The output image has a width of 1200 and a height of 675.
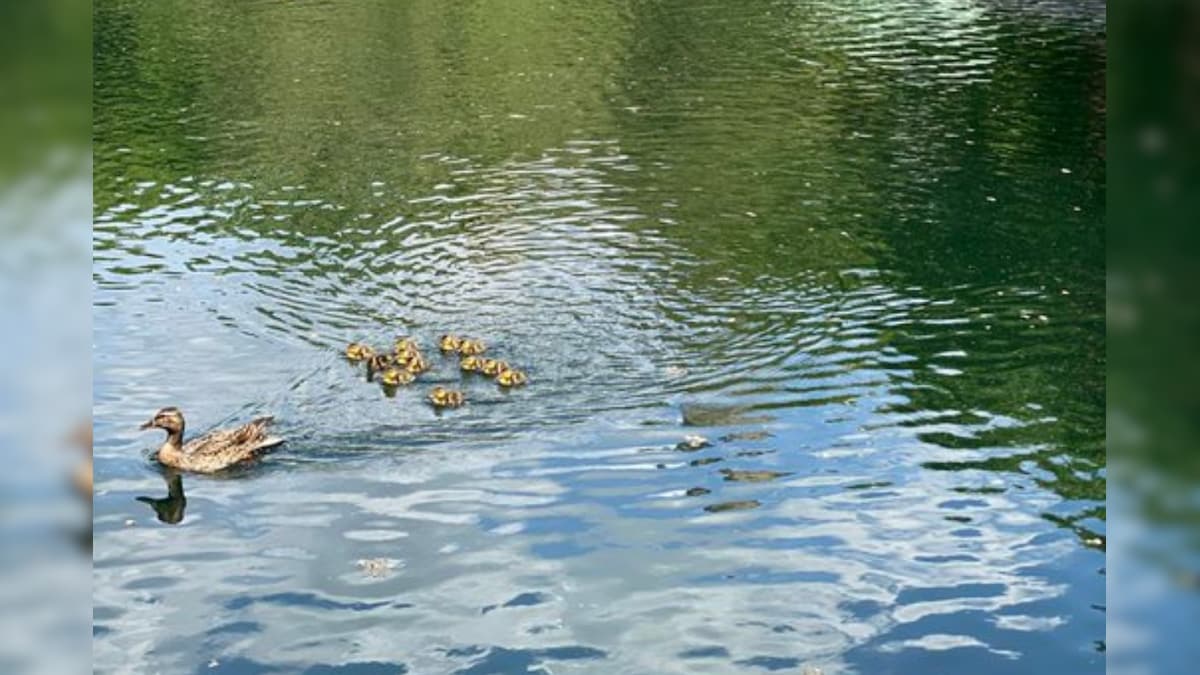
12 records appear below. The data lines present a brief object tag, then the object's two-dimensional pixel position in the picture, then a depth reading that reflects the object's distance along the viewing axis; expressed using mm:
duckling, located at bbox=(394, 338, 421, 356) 16961
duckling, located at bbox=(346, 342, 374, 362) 17047
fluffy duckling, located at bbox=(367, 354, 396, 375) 16766
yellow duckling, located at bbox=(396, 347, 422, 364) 16781
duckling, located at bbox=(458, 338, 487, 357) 16984
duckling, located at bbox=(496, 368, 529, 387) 16359
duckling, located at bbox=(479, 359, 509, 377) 16500
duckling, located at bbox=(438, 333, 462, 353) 17234
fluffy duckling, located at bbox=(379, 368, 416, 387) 16453
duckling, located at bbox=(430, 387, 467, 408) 16016
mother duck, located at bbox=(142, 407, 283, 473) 14578
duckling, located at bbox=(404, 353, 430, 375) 16656
